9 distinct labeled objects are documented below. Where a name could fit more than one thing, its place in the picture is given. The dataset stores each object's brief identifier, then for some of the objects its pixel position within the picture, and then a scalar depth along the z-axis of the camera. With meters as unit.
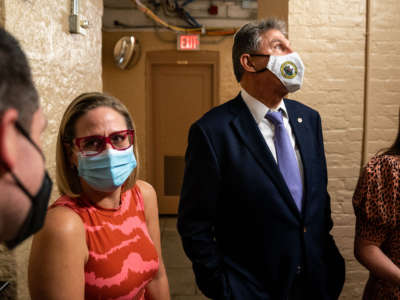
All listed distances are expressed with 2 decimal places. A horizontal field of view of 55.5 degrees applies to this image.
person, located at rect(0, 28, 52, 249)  0.57
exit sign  5.35
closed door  5.64
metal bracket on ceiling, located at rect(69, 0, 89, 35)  2.19
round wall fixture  5.19
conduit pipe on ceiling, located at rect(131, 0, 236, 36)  5.23
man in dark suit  1.53
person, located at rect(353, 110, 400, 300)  1.57
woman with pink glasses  1.12
